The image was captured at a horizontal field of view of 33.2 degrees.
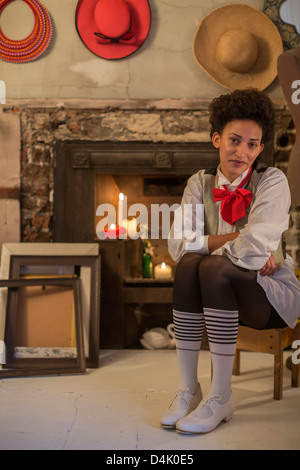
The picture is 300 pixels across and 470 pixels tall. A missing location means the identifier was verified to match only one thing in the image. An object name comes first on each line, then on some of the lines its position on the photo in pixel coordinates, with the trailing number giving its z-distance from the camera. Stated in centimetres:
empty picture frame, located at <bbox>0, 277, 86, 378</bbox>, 252
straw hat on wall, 309
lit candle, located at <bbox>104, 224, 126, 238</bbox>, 321
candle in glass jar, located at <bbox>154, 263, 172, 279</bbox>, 325
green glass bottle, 332
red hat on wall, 309
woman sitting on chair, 178
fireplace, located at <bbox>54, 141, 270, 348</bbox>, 314
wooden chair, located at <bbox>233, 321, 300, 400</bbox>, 217
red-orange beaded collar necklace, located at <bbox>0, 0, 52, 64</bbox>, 316
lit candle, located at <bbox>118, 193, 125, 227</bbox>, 330
